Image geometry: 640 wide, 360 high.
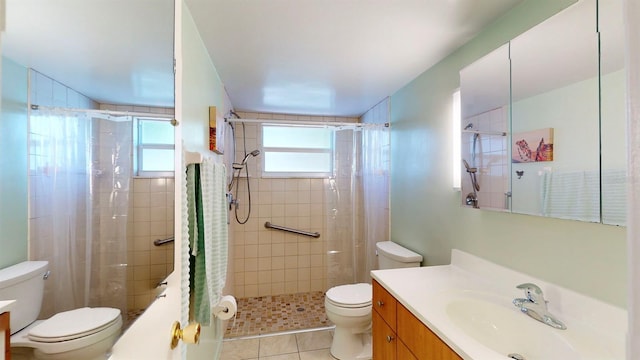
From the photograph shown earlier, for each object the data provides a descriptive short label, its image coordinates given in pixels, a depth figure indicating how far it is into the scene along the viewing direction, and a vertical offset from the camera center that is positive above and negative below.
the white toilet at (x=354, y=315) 1.93 -1.03
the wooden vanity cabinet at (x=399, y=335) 1.00 -0.72
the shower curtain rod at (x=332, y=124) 2.49 +0.54
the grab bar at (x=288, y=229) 3.05 -0.60
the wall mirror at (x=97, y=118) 0.44 +0.13
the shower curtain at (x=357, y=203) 2.56 -0.25
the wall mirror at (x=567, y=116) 0.86 +0.24
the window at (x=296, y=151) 3.13 +0.34
